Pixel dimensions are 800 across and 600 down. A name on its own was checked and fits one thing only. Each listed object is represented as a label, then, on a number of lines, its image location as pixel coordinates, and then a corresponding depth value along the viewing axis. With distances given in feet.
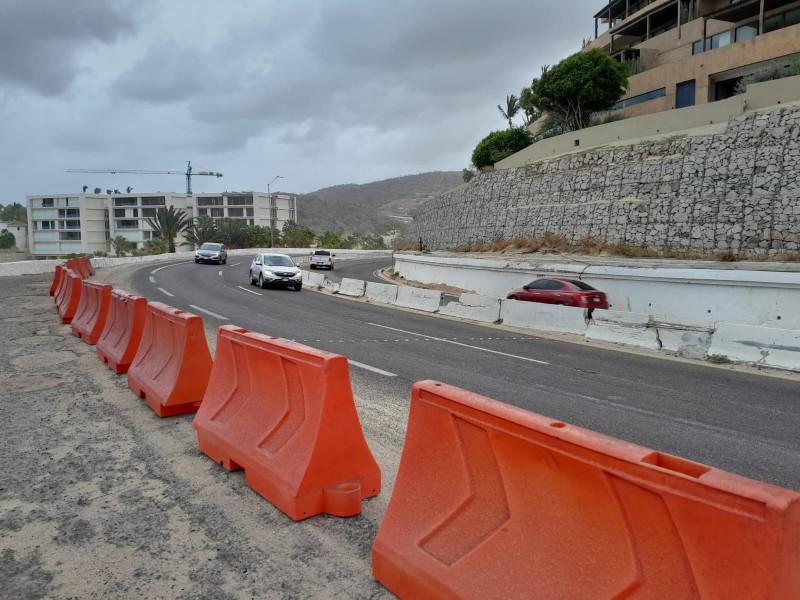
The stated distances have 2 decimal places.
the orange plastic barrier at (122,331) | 26.53
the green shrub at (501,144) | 152.56
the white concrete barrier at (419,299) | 63.77
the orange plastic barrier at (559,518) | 6.15
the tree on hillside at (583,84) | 133.39
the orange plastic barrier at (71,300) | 44.52
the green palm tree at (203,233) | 255.09
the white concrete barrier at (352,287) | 79.40
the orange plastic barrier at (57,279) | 64.64
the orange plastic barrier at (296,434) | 13.34
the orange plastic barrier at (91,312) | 34.42
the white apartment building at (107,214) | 397.80
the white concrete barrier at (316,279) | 93.04
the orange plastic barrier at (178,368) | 20.62
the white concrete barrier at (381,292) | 71.61
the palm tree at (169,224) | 225.56
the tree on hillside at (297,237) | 280.16
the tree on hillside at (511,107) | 239.30
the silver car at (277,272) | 83.41
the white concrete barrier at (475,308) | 55.26
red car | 57.47
